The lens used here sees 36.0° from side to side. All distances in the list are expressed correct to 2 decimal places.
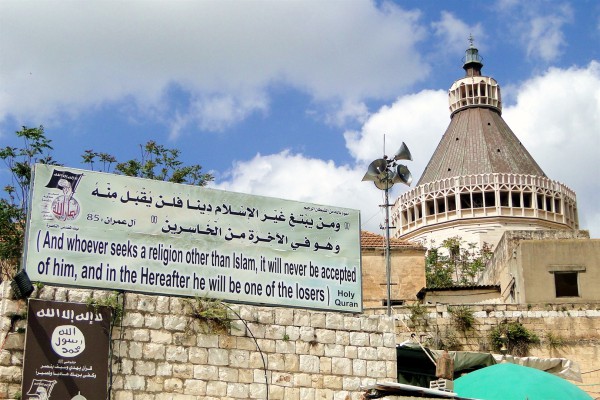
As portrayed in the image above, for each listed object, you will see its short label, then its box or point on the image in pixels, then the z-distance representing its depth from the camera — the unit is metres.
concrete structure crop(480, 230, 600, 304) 22.22
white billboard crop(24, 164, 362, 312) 11.52
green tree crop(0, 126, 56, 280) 22.70
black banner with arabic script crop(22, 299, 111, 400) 10.67
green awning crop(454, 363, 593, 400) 13.37
